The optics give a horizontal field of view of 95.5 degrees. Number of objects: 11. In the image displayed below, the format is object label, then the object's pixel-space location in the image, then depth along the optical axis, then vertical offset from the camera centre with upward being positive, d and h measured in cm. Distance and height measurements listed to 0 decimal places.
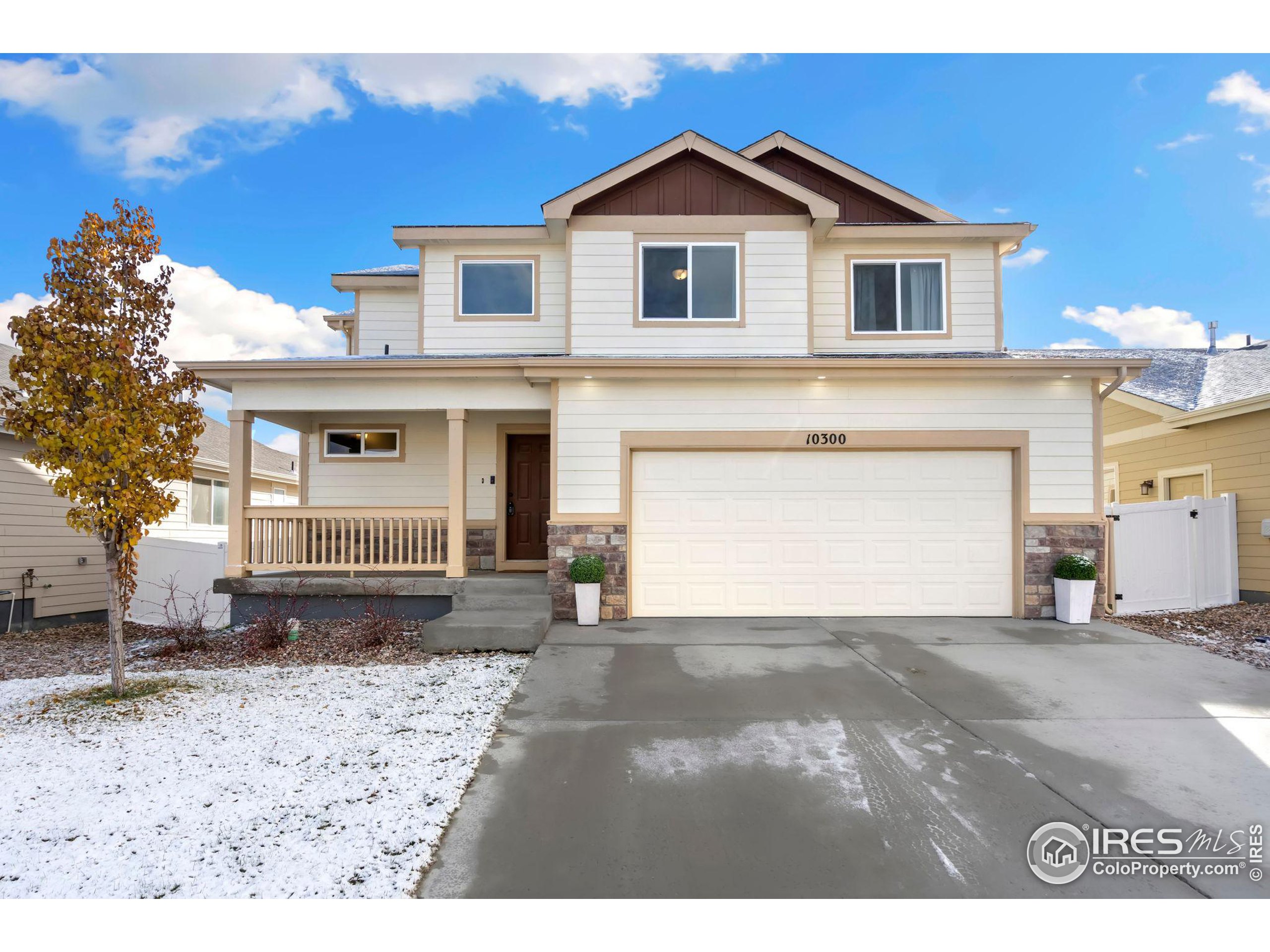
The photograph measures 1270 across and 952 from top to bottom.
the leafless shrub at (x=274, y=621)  643 -156
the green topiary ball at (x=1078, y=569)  715 -99
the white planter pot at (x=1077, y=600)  716 -137
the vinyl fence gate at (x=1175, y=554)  784 -92
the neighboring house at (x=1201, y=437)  877 +92
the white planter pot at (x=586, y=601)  716 -137
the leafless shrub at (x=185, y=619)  653 -169
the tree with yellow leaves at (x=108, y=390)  453 +83
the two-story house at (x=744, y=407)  750 +114
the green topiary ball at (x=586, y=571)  715 -100
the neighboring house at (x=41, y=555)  904 -105
